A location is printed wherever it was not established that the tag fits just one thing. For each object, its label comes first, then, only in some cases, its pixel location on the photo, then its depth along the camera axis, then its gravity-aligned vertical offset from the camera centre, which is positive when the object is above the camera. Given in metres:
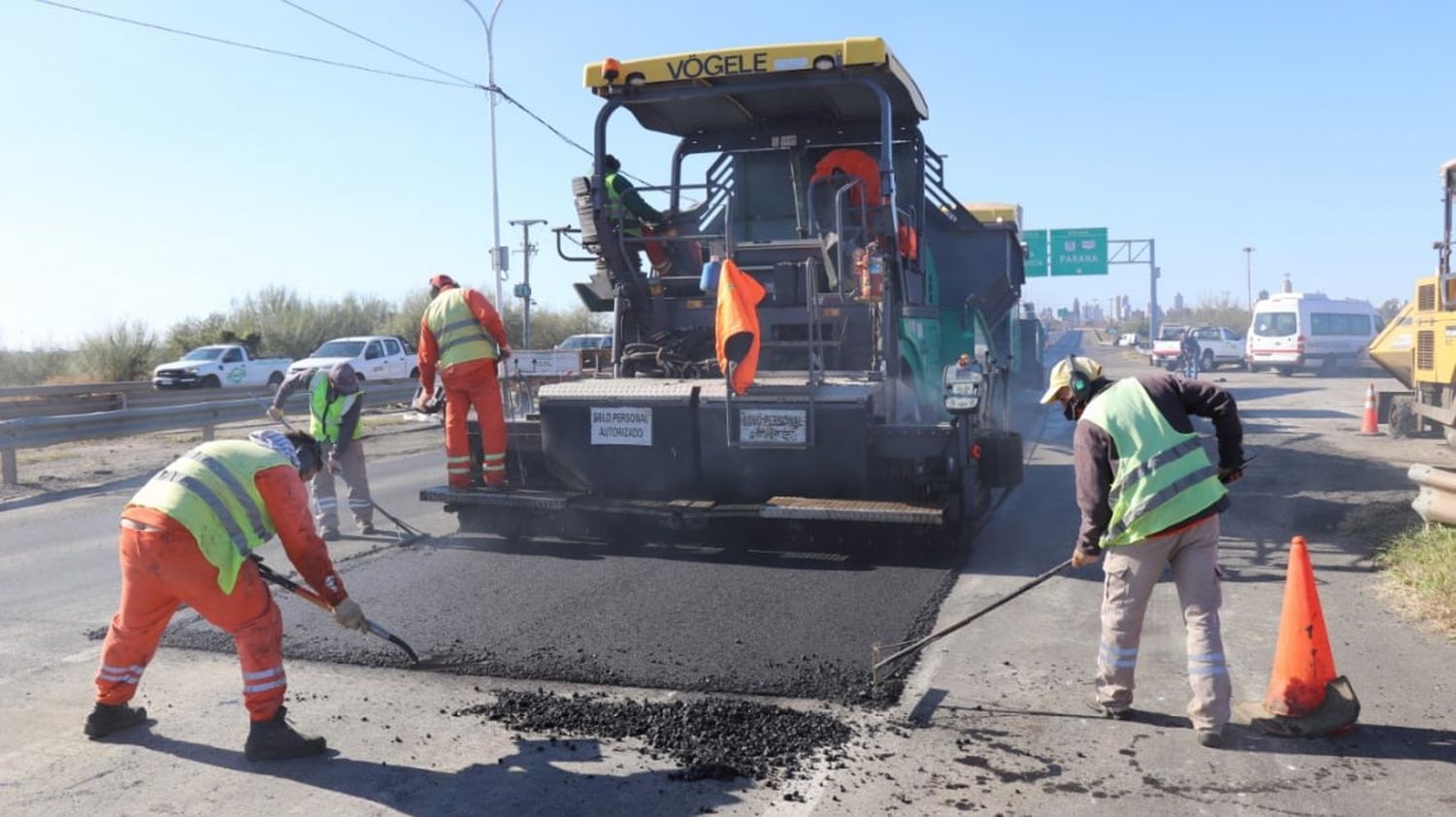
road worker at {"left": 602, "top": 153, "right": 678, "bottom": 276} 8.14 +1.04
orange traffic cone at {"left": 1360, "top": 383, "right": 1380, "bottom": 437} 15.31 -1.20
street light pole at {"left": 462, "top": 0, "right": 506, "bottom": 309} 24.19 +3.46
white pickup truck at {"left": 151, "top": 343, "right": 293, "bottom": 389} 27.17 +0.02
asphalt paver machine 7.06 +0.06
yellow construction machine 13.07 -0.25
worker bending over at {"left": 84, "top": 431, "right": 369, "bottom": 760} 4.07 -0.70
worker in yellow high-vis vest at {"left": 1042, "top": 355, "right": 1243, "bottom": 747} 4.30 -0.62
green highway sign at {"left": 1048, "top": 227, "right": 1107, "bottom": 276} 44.38 +3.52
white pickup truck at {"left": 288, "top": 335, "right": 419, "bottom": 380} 25.52 +0.23
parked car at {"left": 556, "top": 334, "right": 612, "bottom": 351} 25.98 +0.41
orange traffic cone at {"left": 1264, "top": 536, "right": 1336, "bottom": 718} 4.27 -1.19
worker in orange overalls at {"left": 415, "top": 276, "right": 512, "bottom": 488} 7.79 -0.03
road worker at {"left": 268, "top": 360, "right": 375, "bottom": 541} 8.46 -0.53
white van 30.45 +0.09
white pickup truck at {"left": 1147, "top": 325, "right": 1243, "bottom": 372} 35.50 -0.25
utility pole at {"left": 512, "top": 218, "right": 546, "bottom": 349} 27.19 +1.86
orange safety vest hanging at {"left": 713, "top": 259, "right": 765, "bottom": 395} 6.92 +0.16
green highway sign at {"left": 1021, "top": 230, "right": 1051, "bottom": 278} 44.53 +3.48
